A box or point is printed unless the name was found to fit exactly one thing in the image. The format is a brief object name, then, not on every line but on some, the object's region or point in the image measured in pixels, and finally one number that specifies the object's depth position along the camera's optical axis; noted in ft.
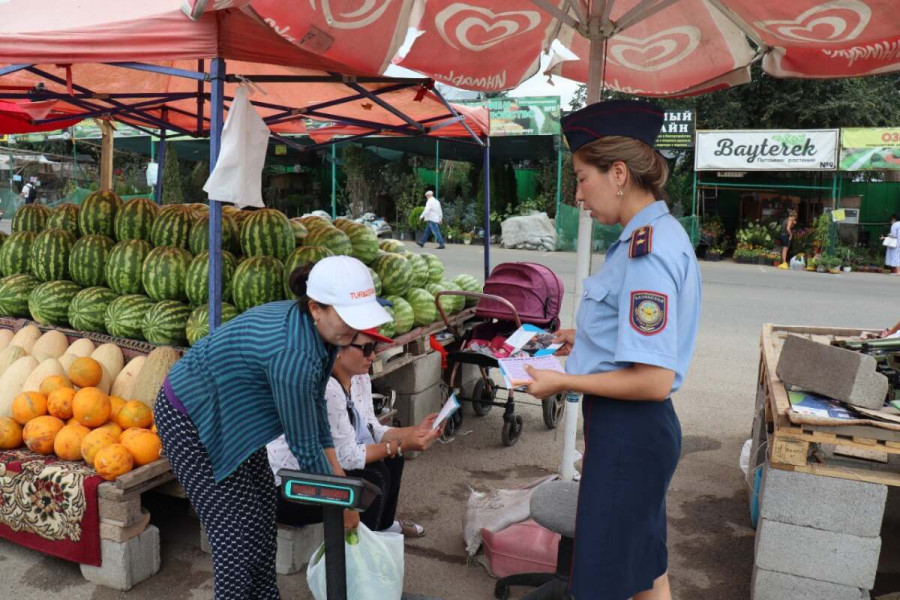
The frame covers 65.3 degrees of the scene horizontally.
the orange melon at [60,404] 12.52
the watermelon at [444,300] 19.48
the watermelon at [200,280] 14.76
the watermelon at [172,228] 16.08
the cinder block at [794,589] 9.89
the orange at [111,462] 11.06
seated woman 10.16
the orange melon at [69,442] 11.89
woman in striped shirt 7.32
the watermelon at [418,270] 19.21
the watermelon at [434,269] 20.29
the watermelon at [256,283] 14.35
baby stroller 17.79
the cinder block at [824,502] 9.65
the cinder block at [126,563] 10.86
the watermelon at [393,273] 17.34
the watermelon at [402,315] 16.96
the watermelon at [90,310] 15.37
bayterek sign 64.23
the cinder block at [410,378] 17.62
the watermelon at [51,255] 16.44
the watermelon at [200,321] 14.15
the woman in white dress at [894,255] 60.64
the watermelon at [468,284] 21.36
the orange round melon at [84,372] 13.19
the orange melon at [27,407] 12.55
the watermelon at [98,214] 16.78
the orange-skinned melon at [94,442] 11.59
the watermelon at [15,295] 16.42
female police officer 7.00
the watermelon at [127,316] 14.93
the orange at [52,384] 12.86
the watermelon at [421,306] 18.17
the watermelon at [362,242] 17.42
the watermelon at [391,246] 19.53
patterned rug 11.02
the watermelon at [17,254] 17.15
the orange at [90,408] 12.26
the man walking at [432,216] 67.10
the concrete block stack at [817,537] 9.70
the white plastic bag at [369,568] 8.95
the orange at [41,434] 12.09
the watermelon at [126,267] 15.65
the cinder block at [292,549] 11.49
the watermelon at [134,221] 16.58
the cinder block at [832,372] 10.04
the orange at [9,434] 12.47
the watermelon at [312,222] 17.17
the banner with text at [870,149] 62.59
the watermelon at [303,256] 15.16
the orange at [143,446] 11.55
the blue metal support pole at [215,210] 11.75
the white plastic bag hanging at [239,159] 11.91
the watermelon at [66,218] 17.20
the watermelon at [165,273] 15.08
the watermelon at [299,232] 16.60
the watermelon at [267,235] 15.51
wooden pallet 9.61
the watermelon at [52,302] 15.80
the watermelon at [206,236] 15.66
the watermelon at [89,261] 16.15
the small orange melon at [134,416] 12.35
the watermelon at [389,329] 15.92
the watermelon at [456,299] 20.03
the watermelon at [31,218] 17.94
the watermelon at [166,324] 14.48
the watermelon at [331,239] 16.17
